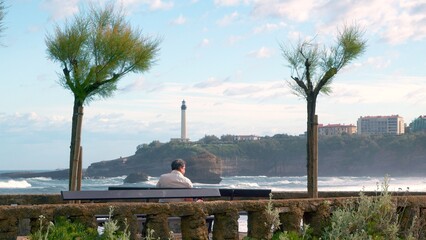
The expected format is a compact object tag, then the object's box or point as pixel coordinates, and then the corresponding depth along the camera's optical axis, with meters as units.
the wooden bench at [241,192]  12.48
